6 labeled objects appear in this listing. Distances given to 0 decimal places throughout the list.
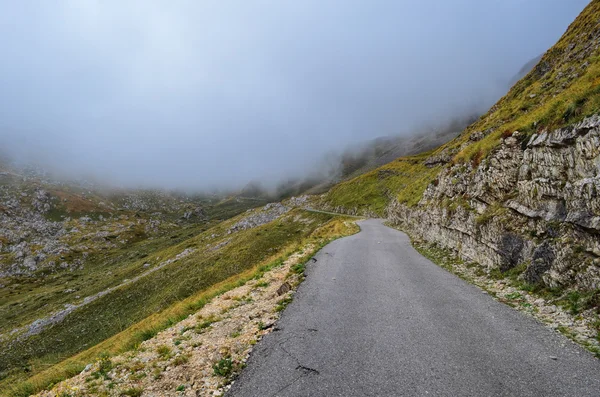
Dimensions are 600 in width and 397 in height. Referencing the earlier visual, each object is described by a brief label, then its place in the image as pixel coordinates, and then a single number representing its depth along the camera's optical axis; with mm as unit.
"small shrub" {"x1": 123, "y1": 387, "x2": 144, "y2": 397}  8406
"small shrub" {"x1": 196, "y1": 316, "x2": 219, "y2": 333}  13112
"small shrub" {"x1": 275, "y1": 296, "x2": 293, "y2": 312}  13738
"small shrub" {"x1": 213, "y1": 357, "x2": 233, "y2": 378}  8656
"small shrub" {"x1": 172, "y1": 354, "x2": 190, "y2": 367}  9874
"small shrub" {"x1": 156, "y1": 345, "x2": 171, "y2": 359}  10759
